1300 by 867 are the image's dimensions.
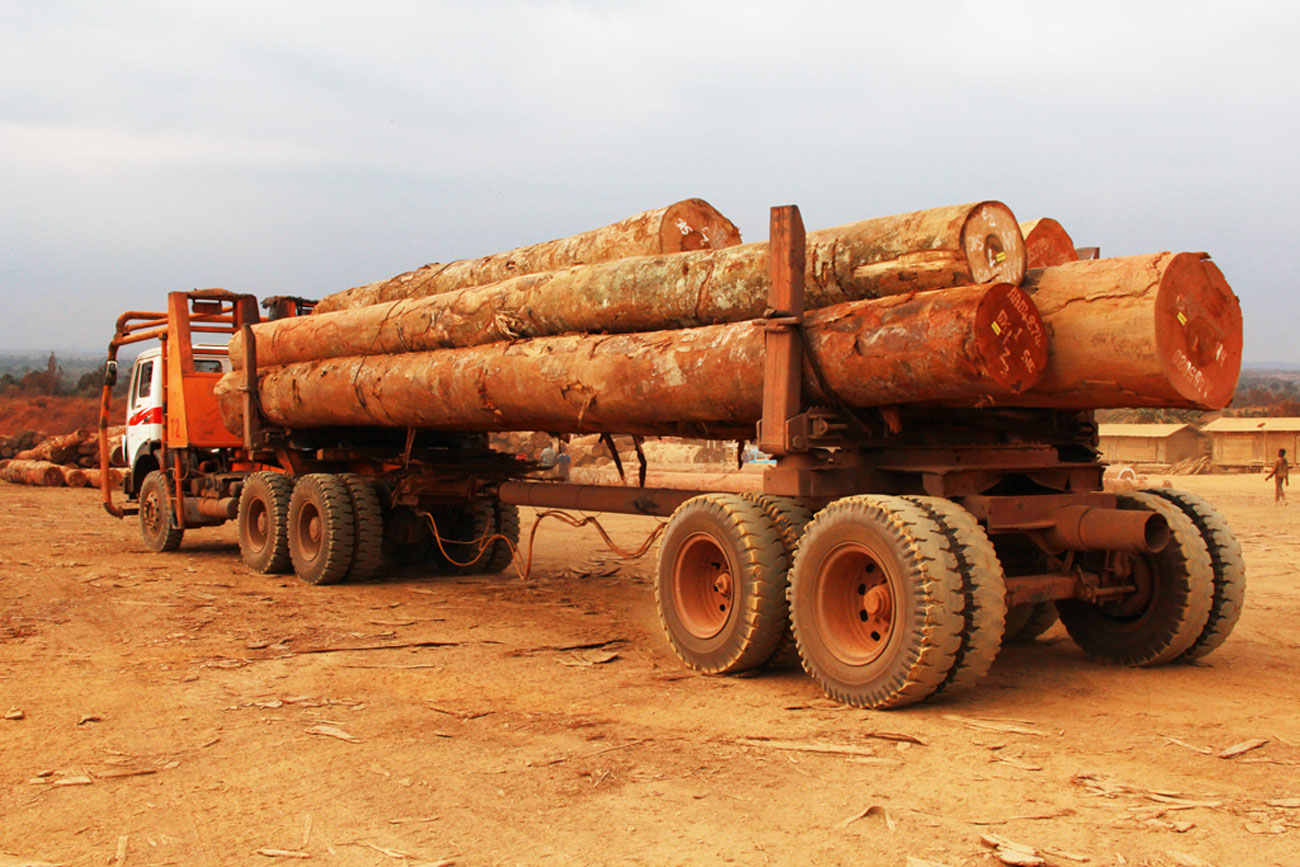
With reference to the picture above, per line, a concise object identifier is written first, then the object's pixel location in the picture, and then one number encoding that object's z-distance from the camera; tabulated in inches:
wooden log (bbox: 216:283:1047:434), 225.3
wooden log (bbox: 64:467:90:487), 1099.3
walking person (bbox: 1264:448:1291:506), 872.8
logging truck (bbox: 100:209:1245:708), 225.9
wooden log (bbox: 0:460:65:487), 1124.5
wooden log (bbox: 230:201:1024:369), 242.1
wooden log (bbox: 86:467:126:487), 1030.1
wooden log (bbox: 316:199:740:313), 320.8
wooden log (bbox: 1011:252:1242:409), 221.1
